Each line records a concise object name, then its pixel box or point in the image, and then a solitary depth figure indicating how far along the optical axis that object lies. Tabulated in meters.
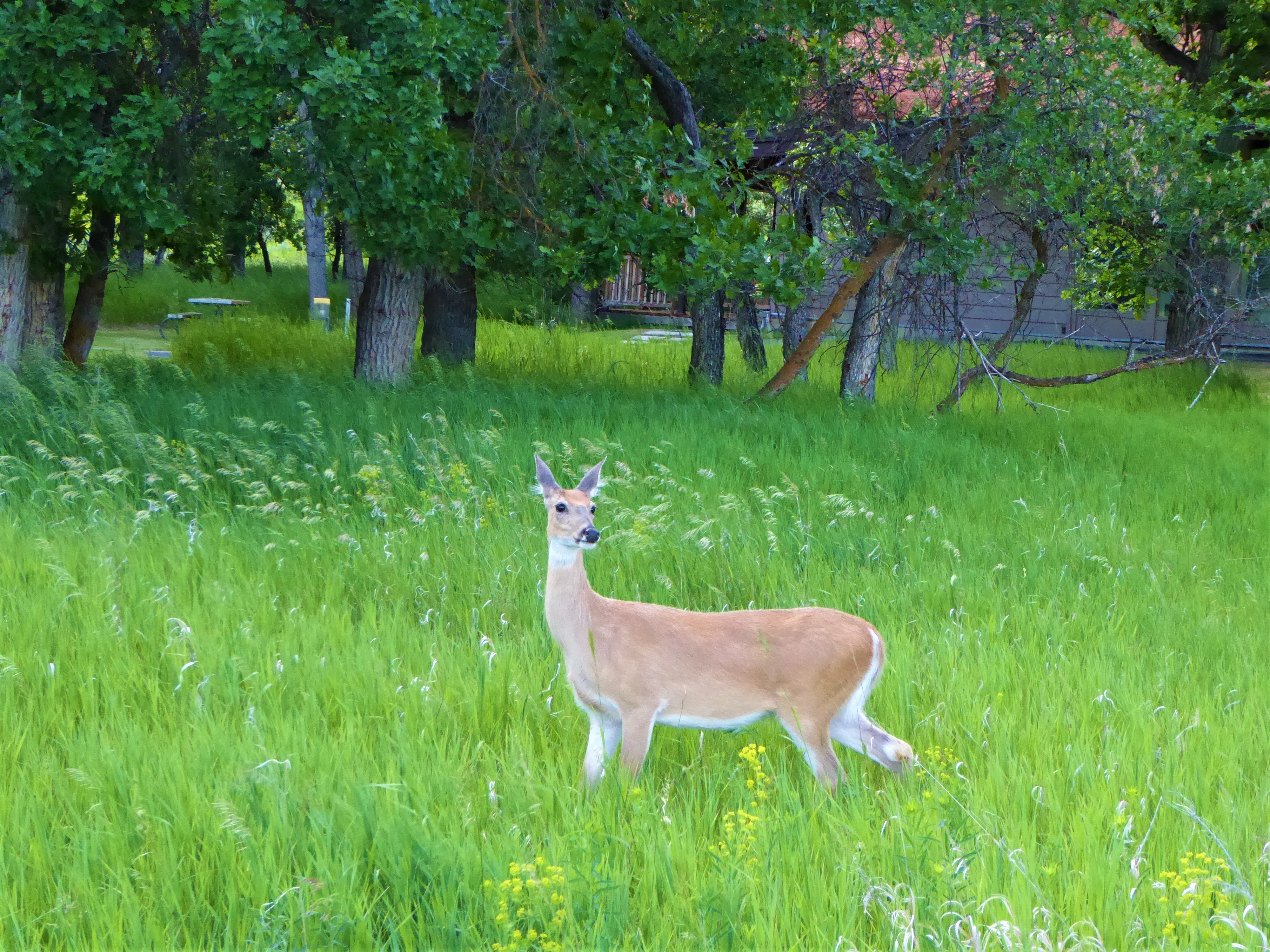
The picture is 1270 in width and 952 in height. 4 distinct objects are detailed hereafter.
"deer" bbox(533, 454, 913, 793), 8.02
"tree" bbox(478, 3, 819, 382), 20.89
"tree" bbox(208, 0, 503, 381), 17.84
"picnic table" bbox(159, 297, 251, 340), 45.87
